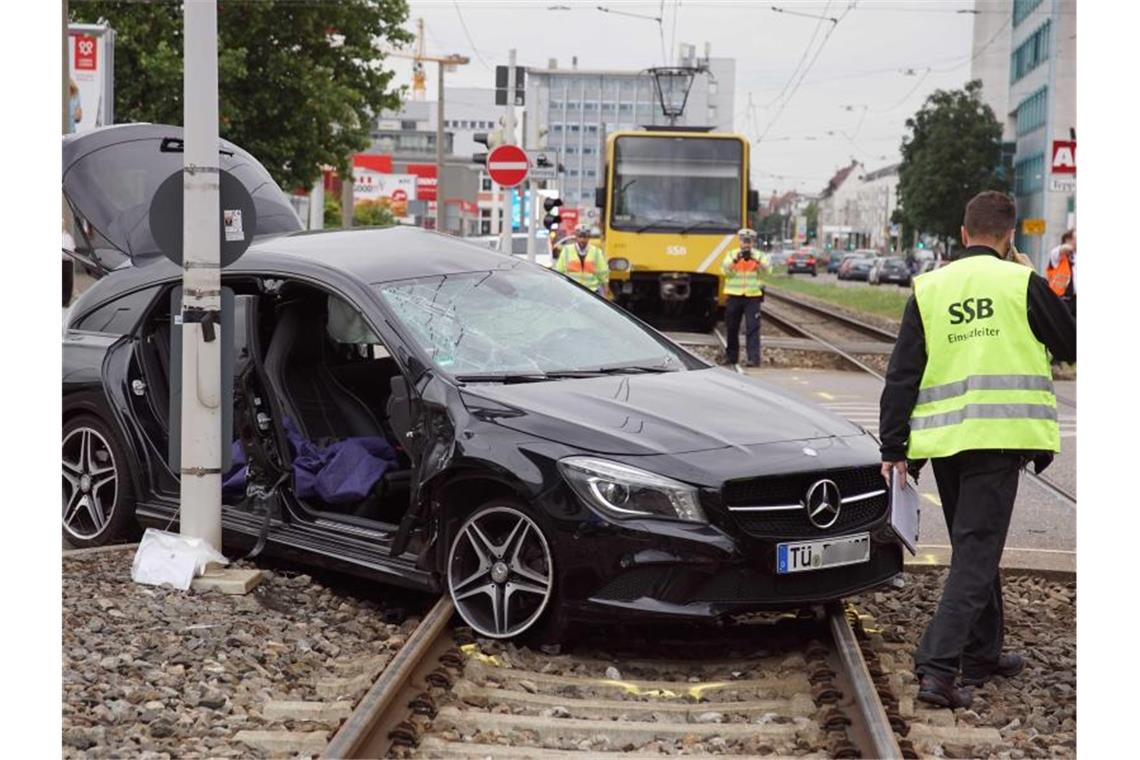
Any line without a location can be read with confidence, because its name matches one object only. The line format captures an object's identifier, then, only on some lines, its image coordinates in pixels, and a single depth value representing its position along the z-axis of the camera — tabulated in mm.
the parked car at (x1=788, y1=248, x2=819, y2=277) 107000
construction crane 57000
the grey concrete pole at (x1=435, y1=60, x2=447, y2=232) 56562
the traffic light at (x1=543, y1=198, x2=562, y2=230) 33375
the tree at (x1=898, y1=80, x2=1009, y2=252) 92438
